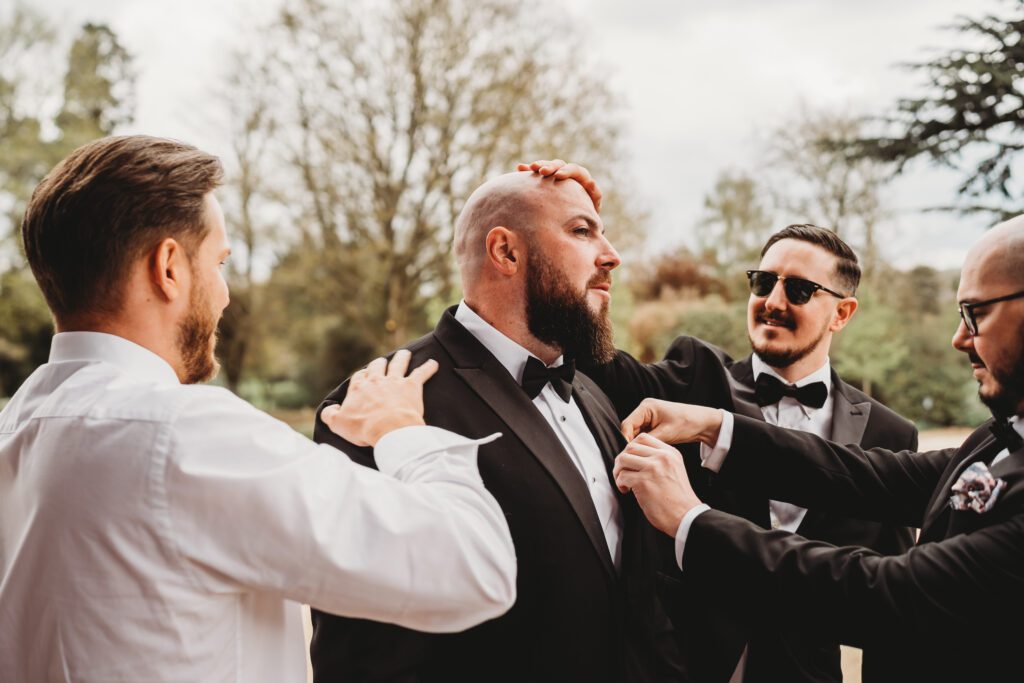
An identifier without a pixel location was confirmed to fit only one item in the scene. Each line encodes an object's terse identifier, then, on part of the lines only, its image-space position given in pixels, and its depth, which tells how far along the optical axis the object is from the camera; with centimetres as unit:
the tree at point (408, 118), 1590
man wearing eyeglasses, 173
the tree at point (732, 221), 3350
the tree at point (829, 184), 2167
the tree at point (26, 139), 1736
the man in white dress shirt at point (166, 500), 134
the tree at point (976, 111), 846
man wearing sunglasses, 290
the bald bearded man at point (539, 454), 197
